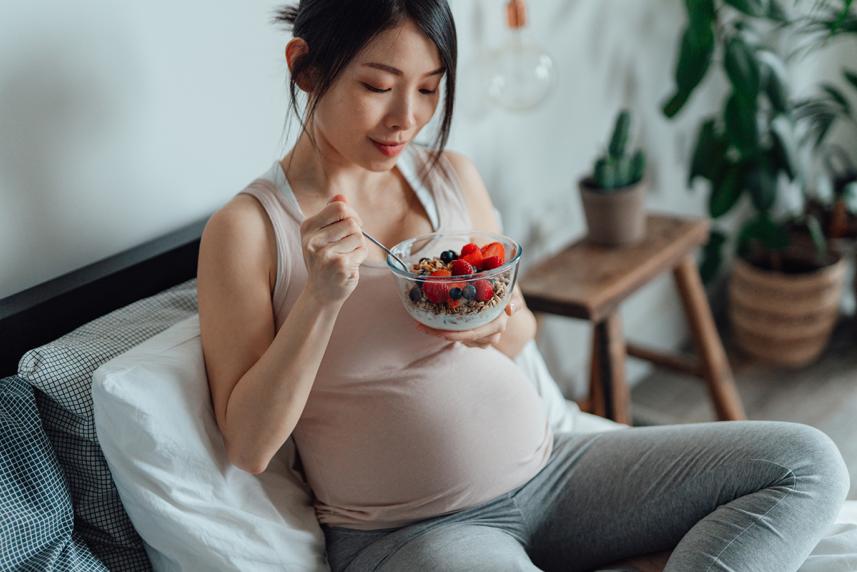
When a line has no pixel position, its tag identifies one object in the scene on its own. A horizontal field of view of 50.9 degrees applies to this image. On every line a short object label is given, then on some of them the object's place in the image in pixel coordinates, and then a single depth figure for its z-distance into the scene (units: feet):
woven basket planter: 8.20
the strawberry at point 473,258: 3.82
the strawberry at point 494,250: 3.87
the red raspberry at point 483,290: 3.69
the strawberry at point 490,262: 3.78
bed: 3.64
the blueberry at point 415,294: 3.74
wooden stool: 6.23
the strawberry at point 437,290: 3.67
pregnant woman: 3.70
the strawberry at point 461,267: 3.71
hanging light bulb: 6.32
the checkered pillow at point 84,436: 3.78
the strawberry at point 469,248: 3.87
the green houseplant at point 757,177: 7.18
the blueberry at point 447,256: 3.92
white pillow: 3.69
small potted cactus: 6.62
